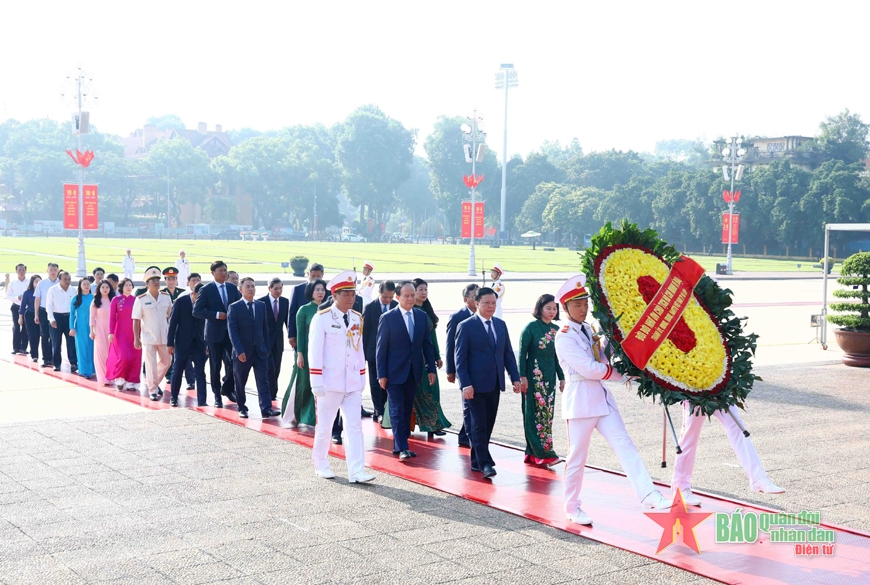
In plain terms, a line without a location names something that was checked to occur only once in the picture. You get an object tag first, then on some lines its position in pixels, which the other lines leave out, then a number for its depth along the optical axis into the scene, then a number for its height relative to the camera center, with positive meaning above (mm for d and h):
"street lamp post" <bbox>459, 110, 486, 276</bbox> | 46938 +5128
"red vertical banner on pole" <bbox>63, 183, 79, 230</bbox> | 34938 +887
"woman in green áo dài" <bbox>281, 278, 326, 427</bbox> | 9375 -1603
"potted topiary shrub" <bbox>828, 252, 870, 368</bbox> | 14844 -1219
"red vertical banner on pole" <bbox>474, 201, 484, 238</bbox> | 49272 +923
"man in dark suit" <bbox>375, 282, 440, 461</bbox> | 8398 -1106
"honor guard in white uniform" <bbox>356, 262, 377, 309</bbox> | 12078 -636
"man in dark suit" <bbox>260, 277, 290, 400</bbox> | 10812 -1016
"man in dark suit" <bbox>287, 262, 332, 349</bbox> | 10295 -793
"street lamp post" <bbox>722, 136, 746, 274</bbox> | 49312 +4437
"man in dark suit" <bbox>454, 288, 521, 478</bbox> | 7676 -1079
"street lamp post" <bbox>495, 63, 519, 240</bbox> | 89062 +14986
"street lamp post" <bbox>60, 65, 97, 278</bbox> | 34062 +4308
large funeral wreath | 6004 -565
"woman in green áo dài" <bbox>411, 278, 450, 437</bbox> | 9242 -1706
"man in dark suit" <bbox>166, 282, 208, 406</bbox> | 11195 -1321
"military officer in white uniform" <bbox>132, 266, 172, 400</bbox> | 11664 -1185
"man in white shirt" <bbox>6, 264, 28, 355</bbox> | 15609 -1206
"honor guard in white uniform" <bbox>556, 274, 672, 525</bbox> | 6047 -1083
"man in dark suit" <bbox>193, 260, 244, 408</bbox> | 10883 -985
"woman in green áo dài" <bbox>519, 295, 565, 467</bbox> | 7977 -1233
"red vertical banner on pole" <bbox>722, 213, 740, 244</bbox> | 54394 +830
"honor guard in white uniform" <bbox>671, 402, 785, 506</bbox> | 6242 -1464
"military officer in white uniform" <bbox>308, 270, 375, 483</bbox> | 7441 -1099
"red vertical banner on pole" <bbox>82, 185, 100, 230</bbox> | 35000 +856
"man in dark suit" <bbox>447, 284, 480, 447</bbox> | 8953 -827
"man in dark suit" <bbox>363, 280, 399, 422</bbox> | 9961 -1122
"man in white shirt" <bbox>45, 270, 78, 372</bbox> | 13727 -1234
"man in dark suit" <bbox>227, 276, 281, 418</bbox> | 10188 -1196
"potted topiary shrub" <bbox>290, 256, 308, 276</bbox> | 36625 -1203
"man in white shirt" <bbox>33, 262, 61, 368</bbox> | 14264 -1314
